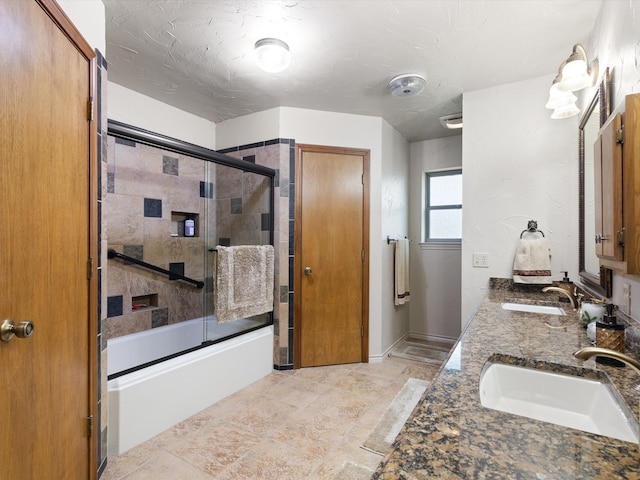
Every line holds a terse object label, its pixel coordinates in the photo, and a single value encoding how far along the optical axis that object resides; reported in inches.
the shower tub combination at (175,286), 75.2
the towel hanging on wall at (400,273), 132.4
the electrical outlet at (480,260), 97.8
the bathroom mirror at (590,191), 59.7
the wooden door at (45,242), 39.8
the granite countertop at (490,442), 21.7
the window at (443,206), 146.3
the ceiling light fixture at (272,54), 75.9
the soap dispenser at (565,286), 77.8
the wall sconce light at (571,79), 62.4
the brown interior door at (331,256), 118.1
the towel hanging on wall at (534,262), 86.6
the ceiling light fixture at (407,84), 92.1
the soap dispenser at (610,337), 40.8
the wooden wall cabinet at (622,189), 37.3
